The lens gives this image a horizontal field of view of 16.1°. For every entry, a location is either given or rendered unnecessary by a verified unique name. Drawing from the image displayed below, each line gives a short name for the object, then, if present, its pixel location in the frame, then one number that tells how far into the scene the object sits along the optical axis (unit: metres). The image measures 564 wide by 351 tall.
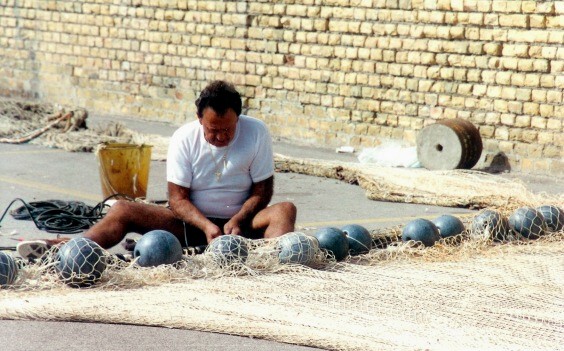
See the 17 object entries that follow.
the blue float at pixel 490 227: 14.98
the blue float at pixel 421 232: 14.47
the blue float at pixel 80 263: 11.88
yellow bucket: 18.47
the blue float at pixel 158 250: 12.52
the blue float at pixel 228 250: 12.59
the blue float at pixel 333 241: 13.47
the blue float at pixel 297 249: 12.91
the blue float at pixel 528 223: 15.40
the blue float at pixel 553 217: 15.76
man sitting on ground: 13.83
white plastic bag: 24.46
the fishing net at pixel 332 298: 10.60
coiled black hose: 16.49
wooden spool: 22.98
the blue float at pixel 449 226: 14.90
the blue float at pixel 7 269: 11.68
